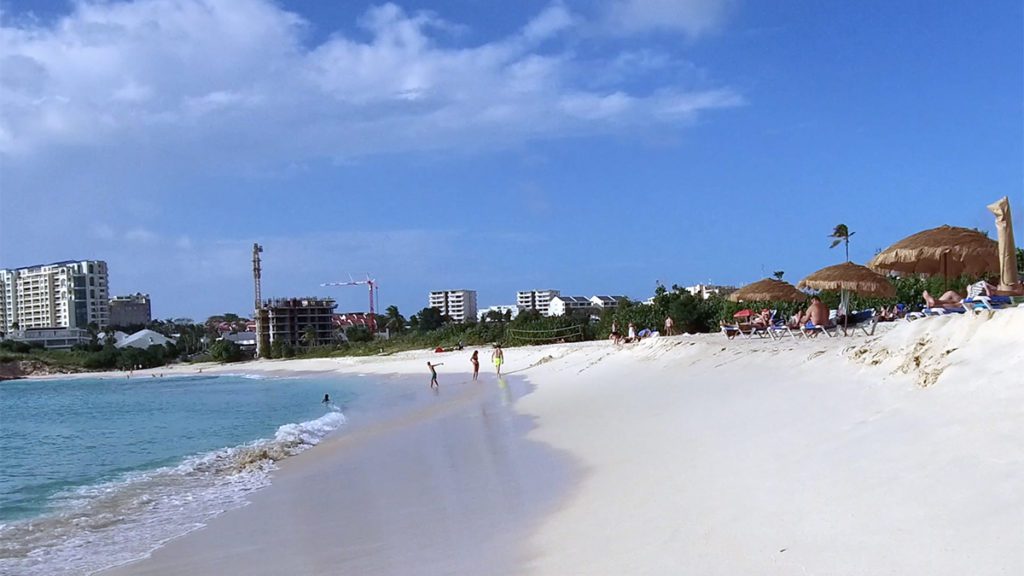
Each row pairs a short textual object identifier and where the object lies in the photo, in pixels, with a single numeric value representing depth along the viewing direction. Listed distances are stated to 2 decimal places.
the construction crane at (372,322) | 122.71
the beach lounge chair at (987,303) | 10.70
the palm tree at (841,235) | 69.44
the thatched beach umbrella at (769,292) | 20.53
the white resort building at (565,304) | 147.12
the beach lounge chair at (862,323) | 15.48
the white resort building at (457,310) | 197.00
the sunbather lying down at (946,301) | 12.90
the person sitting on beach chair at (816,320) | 15.77
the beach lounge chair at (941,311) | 11.95
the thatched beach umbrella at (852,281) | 16.28
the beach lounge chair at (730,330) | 19.27
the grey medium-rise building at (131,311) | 183.12
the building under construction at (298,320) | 111.19
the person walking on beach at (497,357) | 29.11
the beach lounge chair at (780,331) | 17.17
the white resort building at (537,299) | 186.23
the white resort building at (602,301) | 153.09
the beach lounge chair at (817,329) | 15.72
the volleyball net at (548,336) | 43.25
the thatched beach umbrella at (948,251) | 13.61
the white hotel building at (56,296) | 160.88
